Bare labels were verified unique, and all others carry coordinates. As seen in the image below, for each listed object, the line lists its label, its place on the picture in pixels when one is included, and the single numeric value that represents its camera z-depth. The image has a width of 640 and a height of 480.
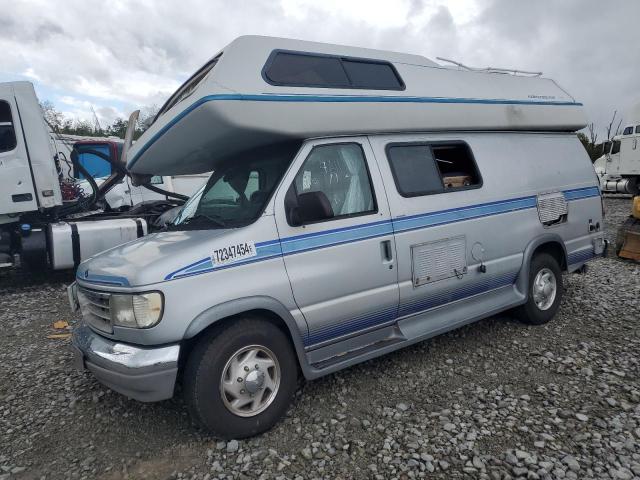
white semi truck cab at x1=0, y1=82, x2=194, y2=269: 7.11
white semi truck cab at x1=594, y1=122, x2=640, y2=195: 16.81
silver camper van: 2.93
